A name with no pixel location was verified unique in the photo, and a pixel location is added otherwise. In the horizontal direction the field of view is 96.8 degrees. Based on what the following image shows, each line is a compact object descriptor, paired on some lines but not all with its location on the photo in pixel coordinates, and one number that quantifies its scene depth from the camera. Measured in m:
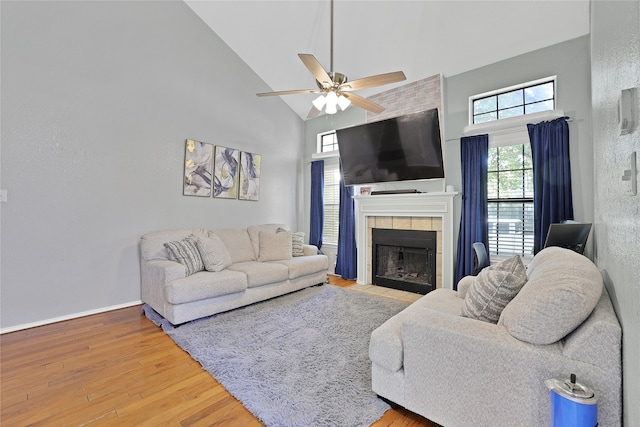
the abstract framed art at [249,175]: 4.58
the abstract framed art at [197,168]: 3.93
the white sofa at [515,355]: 1.06
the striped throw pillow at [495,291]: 1.52
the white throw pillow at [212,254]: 3.25
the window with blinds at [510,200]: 3.40
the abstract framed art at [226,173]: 4.27
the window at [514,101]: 3.25
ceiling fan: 2.45
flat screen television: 3.81
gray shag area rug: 1.62
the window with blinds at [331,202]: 5.21
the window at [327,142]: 5.28
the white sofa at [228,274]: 2.81
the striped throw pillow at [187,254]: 3.14
